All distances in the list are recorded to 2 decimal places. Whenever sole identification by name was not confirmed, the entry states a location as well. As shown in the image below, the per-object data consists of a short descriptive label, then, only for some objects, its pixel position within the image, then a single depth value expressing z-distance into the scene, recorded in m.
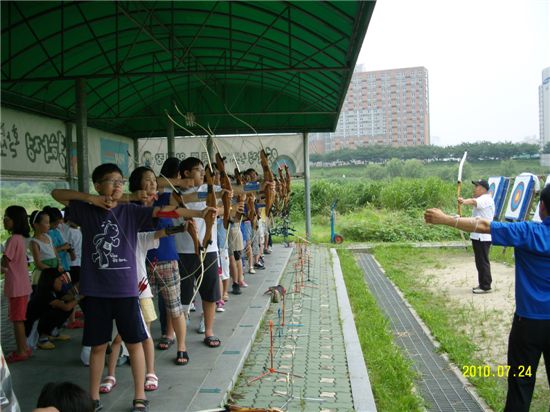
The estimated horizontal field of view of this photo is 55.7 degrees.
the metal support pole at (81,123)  7.52
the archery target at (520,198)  11.70
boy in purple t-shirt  3.13
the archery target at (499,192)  12.99
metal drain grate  3.94
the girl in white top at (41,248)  4.68
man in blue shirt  2.99
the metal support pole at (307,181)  13.70
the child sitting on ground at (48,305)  4.61
